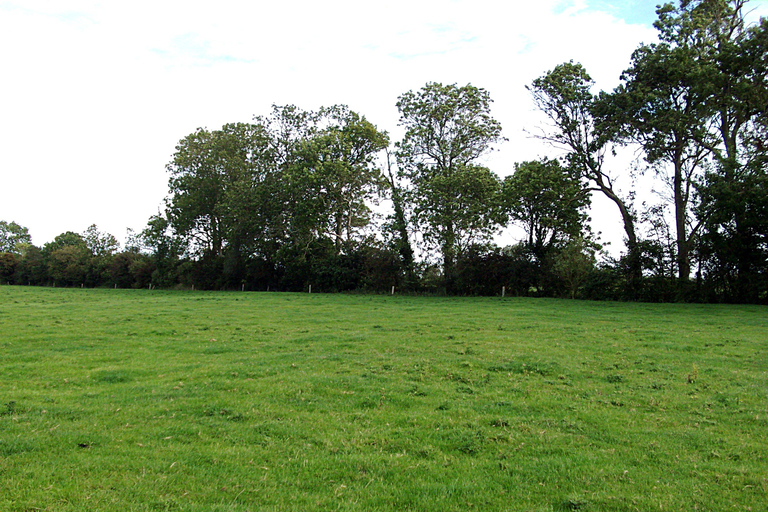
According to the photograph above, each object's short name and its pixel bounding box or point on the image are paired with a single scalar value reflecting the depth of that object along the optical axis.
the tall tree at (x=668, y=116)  33.38
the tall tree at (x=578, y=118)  39.31
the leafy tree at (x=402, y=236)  45.91
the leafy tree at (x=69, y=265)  74.62
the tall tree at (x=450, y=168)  41.88
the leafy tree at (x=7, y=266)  89.25
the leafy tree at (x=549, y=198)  37.53
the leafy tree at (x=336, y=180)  46.66
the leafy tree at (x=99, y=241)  83.75
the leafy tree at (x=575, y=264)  37.22
